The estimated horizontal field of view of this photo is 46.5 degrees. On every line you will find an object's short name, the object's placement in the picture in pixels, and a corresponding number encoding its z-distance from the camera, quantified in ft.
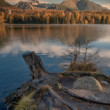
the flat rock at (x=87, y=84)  25.05
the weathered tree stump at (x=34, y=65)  33.88
